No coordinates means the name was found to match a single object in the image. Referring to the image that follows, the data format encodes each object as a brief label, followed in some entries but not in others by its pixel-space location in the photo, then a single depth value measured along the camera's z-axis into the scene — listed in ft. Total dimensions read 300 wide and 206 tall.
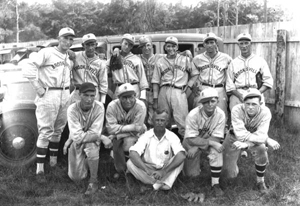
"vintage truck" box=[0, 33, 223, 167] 17.75
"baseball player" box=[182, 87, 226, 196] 15.93
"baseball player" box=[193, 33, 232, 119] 19.35
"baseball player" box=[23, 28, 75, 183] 17.25
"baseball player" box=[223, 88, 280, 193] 15.85
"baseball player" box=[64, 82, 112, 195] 16.10
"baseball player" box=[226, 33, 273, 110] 18.81
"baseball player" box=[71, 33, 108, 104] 18.78
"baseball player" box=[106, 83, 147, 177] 17.06
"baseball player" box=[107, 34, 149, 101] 19.36
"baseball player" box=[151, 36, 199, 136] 19.83
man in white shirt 15.33
